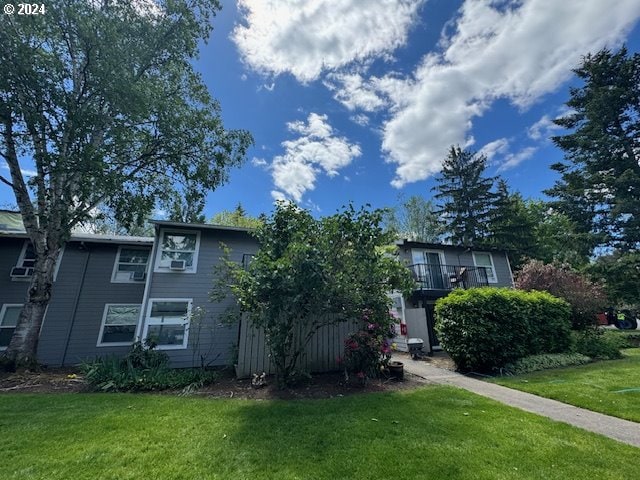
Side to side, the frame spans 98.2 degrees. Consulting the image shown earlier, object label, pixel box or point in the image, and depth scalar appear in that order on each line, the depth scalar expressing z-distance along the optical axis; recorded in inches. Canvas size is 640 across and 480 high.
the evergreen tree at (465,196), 1043.9
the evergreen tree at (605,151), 642.8
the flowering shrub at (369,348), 290.0
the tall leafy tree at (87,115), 329.1
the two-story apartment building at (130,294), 392.8
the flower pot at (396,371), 302.8
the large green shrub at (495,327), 337.1
